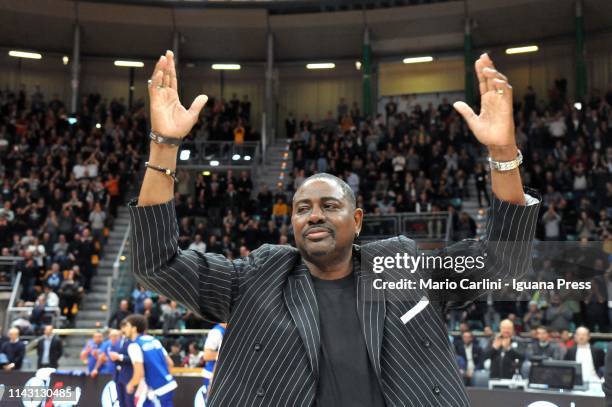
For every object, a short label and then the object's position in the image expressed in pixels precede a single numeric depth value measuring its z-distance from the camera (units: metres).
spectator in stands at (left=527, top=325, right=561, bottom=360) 8.97
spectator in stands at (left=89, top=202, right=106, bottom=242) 20.88
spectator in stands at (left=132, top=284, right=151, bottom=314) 16.57
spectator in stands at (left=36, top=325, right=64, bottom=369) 14.37
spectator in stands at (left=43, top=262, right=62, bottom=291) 18.14
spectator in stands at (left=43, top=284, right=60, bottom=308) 17.27
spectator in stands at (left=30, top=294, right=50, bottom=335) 16.41
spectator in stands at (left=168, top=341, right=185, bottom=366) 13.58
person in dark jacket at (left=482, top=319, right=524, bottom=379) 10.34
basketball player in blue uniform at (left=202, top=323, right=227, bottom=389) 9.65
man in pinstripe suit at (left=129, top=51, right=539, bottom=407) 2.59
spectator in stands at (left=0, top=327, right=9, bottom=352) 13.92
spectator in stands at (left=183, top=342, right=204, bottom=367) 13.40
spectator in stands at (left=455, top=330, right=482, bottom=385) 11.05
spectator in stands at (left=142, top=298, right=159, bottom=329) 15.68
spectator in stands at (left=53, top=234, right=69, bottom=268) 19.23
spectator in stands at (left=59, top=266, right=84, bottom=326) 17.86
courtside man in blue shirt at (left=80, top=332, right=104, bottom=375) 11.91
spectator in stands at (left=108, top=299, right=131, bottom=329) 16.11
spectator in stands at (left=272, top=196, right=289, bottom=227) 21.28
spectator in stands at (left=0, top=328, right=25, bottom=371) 13.59
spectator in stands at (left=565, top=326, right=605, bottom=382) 9.35
